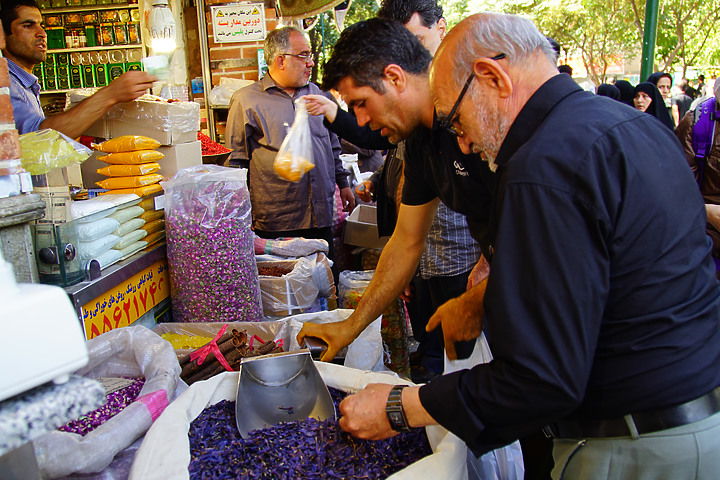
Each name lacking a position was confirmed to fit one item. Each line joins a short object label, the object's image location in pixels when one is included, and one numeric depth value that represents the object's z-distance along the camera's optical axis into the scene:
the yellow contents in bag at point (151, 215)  2.43
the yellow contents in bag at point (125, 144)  2.42
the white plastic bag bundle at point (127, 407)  1.28
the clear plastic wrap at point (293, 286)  2.76
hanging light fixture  3.59
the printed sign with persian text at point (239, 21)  4.49
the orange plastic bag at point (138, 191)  2.38
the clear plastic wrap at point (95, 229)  1.97
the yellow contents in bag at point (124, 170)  2.40
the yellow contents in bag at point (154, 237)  2.44
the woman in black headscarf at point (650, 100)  5.66
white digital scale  0.53
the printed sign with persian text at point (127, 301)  1.95
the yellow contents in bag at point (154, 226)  2.44
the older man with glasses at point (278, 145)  3.91
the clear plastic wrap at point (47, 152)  1.80
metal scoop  1.60
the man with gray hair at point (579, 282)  0.93
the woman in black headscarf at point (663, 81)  7.82
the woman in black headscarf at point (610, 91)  6.14
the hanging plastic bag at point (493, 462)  1.48
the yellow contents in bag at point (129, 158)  2.41
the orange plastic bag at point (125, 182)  2.39
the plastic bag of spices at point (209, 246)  2.36
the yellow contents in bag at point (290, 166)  2.35
